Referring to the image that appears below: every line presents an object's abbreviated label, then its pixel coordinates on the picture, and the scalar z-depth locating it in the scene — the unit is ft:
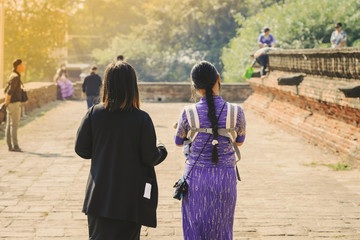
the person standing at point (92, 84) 42.19
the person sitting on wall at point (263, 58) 48.45
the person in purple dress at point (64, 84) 70.44
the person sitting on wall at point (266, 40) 50.43
